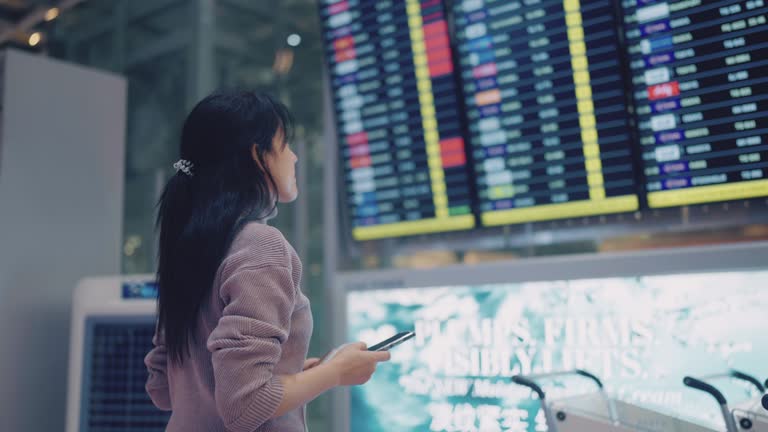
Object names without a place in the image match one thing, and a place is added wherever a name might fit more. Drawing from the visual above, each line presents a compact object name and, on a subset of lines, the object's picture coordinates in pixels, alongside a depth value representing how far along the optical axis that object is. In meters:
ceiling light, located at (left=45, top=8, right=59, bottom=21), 4.35
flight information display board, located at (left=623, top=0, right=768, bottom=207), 2.11
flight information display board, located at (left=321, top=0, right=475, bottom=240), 2.69
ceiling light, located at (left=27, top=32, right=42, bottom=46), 4.48
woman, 1.24
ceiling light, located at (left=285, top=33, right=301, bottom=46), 3.99
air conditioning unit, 2.72
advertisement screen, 2.04
